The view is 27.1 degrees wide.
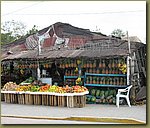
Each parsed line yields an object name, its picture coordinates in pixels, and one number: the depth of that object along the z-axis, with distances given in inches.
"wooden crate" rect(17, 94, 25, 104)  379.0
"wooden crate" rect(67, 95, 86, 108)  348.8
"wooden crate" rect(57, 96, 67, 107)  352.8
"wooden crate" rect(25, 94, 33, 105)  374.0
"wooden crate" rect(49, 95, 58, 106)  358.6
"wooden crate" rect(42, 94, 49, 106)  363.6
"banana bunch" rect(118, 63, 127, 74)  369.4
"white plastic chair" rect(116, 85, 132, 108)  357.4
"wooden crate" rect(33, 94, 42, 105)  368.5
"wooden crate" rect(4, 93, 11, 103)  389.7
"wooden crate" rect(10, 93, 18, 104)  385.4
